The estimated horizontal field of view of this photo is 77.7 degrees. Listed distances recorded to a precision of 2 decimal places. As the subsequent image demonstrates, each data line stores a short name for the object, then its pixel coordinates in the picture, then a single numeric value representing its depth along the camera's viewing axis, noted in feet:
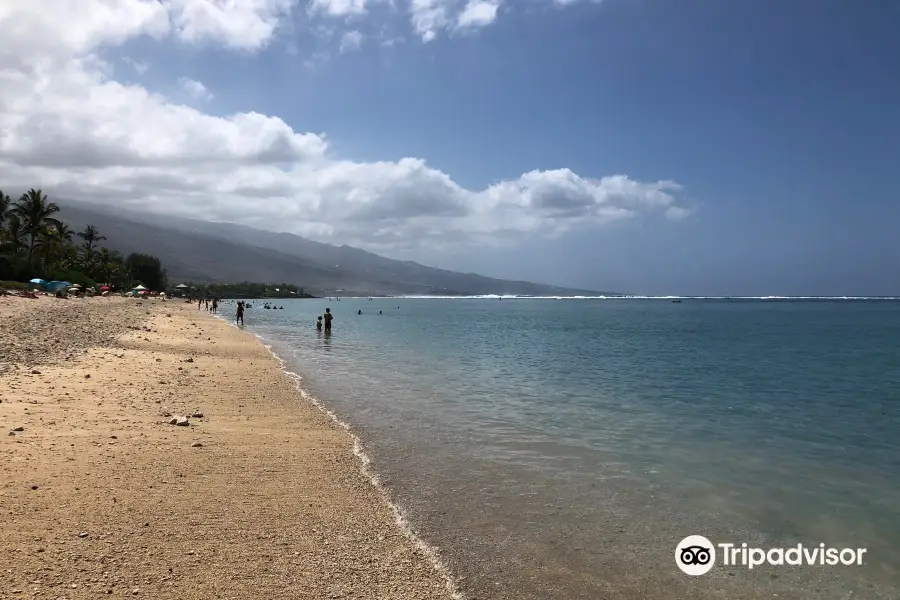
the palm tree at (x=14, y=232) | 251.60
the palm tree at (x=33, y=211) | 252.62
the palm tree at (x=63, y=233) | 280.10
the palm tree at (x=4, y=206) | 251.39
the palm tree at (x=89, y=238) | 365.61
